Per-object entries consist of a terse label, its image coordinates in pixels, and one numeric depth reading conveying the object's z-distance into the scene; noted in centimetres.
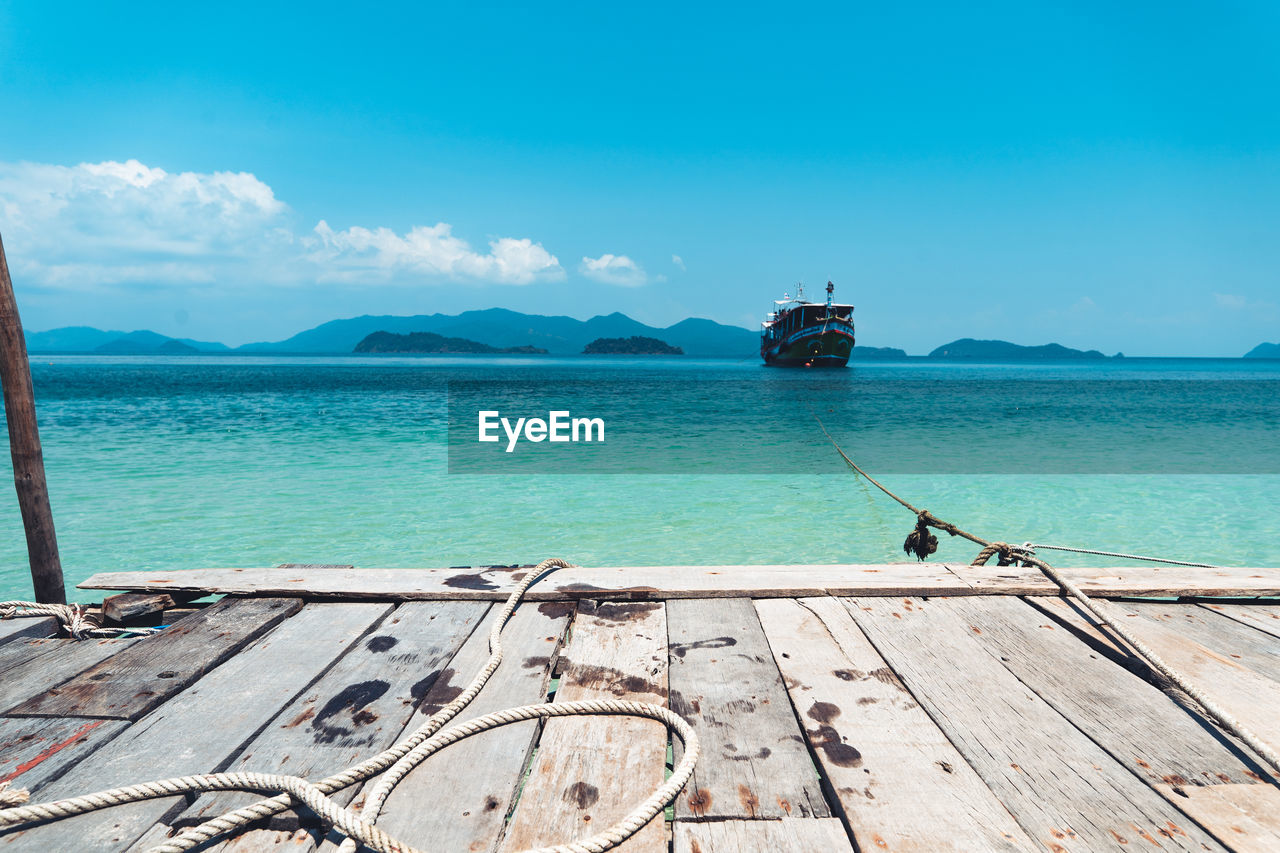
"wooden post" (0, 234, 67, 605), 282
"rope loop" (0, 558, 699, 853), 115
